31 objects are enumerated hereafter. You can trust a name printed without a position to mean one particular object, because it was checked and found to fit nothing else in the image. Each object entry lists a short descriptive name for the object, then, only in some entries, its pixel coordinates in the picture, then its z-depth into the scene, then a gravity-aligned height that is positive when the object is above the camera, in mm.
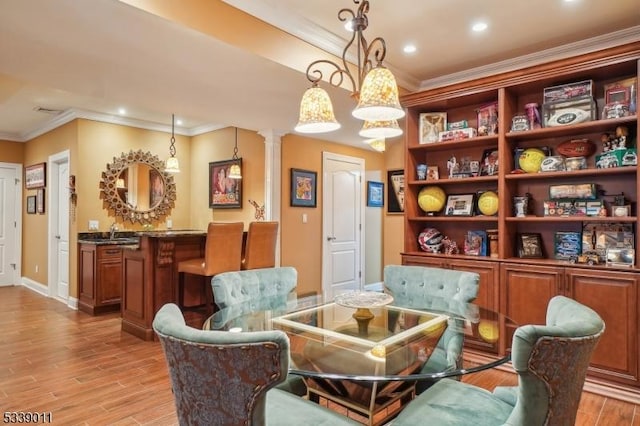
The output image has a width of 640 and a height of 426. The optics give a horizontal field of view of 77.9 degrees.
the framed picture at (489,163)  3332 +451
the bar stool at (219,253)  3795 -381
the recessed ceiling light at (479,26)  2869 +1390
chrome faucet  5340 -218
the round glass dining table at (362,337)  1469 -555
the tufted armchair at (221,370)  1020 -418
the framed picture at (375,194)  6500 +354
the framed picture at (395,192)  5649 +330
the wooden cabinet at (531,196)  2649 +158
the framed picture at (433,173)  3664 +391
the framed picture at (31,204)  6434 +160
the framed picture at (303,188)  5125 +358
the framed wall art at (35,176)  5988 +601
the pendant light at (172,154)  5016 +899
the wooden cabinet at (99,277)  4840 -795
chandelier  1680 +504
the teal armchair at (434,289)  2216 -479
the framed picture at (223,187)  5531 +387
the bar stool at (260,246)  4164 -337
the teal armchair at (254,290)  2291 -472
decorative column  4895 +492
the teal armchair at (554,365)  1094 -425
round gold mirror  5414 +381
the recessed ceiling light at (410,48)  3238 +1382
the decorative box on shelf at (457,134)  3434 +714
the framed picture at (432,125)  3626 +826
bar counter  3895 -620
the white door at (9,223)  6664 -168
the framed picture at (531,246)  3172 -247
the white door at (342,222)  5574 -104
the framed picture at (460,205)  3504 +91
